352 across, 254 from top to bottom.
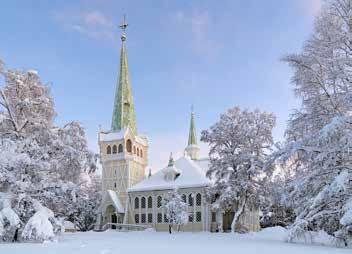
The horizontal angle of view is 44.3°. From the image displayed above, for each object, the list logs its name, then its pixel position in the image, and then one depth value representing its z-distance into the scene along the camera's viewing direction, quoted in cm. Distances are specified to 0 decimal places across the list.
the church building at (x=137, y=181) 4741
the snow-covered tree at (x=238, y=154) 3384
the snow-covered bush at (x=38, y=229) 1786
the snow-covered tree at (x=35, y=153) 1925
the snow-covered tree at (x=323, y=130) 1585
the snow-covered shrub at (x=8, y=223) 1772
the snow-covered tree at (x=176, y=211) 4110
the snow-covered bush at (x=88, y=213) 5188
